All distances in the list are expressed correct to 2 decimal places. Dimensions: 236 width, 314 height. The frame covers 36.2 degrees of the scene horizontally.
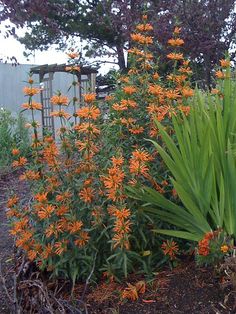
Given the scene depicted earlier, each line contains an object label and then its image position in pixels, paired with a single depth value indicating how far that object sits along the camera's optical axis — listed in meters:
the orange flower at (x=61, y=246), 1.77
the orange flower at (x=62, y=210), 1.80
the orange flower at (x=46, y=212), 1.79
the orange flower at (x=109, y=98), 2.12
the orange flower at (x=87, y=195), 1.79
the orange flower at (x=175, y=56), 2.13
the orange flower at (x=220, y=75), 2.09
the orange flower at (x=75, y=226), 1.76
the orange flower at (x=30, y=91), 1.86
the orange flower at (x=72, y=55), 2.00
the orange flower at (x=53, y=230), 1.78
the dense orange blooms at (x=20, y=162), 1.99
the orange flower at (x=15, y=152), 1.99
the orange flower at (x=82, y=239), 1.78
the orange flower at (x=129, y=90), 1.95
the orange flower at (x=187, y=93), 2.03
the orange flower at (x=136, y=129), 1.95
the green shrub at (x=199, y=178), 1.78
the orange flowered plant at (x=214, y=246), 1.61
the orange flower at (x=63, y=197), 1.84
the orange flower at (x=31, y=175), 1.96
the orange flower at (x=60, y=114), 1.88
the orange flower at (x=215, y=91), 2.08
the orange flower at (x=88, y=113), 1.79
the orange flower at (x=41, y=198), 1.82
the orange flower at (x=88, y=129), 1.79
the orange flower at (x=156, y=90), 1.98
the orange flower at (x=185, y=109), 2.00
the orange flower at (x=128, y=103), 1.94
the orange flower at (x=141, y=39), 2.14
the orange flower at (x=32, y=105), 1.88
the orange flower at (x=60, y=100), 1.84
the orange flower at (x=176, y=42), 2.17
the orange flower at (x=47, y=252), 1.81
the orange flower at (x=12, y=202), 1.99
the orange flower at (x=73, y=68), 2.01
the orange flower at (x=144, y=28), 2.20
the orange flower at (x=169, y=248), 1.83
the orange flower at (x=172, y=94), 1.99
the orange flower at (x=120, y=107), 1.91
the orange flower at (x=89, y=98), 1.89
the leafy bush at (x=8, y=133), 4.99
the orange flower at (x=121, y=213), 1.65
